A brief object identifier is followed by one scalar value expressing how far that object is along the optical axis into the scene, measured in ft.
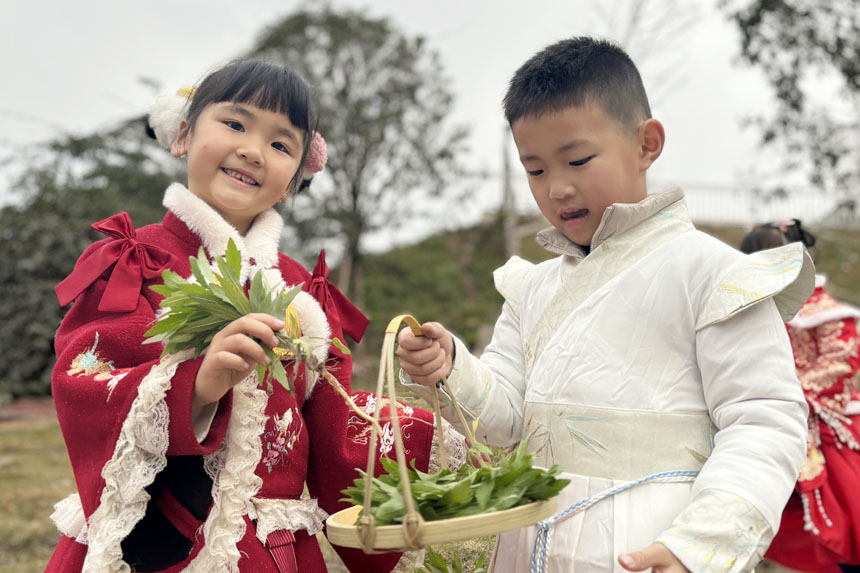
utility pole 41.58
